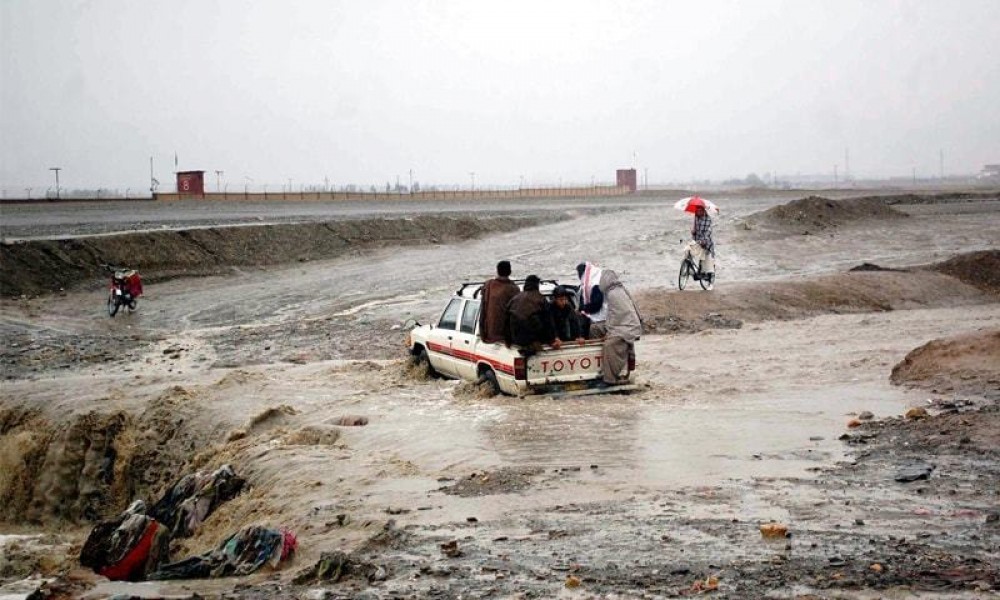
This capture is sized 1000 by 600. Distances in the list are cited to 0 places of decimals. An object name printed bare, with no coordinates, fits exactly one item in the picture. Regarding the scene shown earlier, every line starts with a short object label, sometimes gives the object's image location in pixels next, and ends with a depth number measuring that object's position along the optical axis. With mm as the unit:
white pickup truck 14914
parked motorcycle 28109
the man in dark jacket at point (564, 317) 15180
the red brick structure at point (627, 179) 135750
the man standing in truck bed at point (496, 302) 15125
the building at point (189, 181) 83188
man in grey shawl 14961
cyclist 28266
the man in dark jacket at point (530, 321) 14633
